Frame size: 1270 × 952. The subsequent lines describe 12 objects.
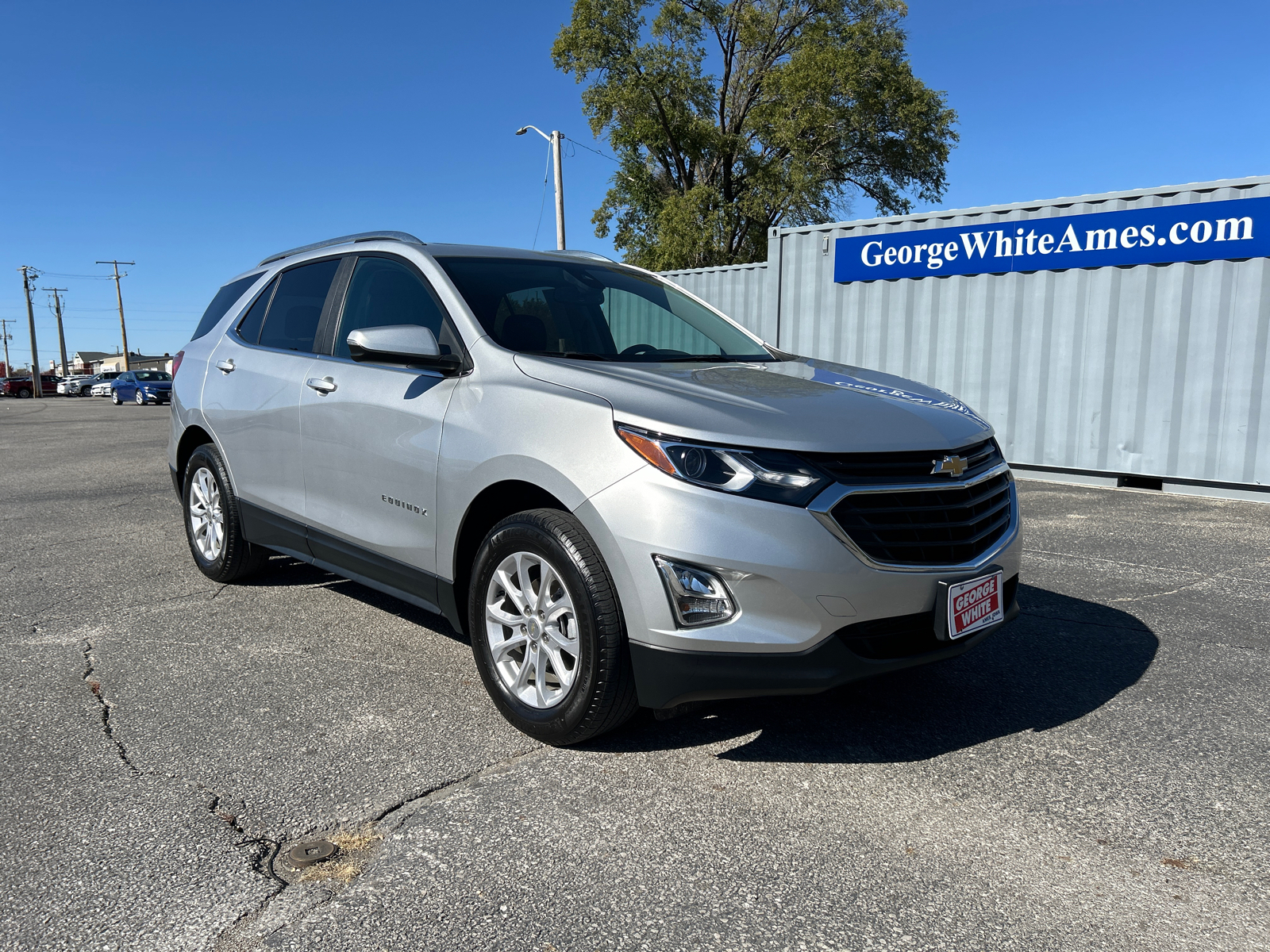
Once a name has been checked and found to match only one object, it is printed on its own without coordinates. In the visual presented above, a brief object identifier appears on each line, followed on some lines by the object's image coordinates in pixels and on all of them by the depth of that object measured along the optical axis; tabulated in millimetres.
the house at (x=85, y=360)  132462
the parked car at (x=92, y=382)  61741
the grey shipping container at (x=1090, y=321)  8945
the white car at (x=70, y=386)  64300
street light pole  25938
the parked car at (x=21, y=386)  64375
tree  27547
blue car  38906
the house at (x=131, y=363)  93812
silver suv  2668
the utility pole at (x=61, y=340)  88562
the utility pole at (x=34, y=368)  60156
